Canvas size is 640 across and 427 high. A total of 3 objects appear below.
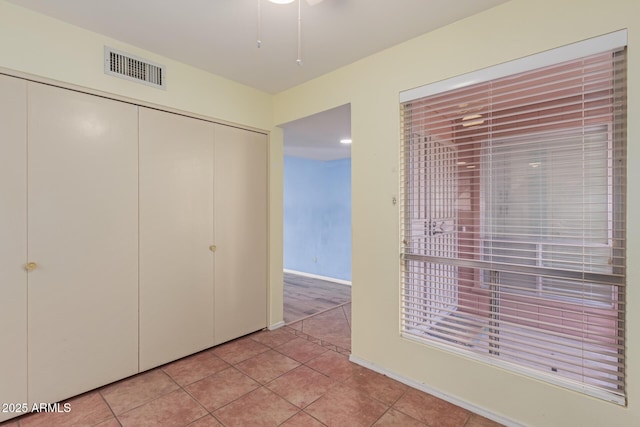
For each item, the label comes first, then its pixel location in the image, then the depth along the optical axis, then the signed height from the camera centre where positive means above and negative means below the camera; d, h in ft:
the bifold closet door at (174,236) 7.79 -0.63
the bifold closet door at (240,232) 9.33 -0.61
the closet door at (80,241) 6.23 -0.63
